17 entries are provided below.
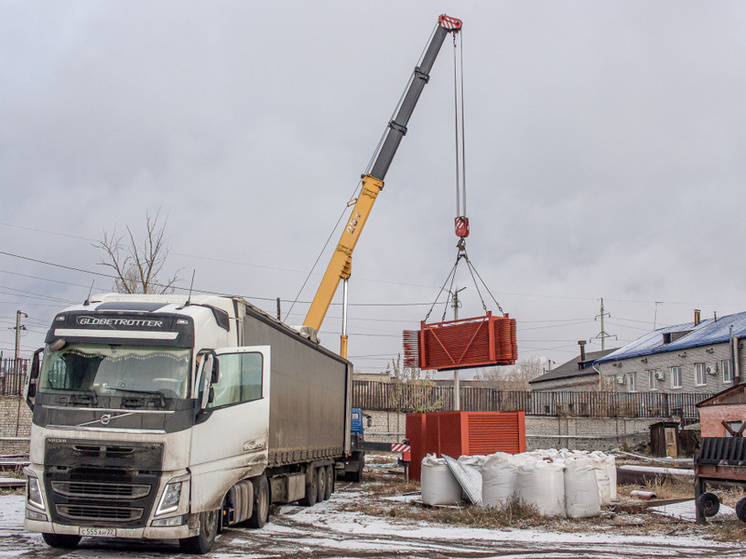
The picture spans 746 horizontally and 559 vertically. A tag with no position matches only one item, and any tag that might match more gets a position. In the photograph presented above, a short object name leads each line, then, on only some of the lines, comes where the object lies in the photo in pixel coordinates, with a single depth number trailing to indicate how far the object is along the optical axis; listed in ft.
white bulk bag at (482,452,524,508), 41.47
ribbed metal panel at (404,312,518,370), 56.08
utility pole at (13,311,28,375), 162.61
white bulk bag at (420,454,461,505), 46.06
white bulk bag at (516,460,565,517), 40.11
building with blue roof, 145.12
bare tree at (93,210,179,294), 73.67
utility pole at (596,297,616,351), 258.78
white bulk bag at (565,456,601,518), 40.68
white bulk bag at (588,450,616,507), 46.01
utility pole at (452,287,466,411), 63.60
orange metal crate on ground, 59.31
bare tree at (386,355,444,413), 117.08
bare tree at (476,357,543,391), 360.48
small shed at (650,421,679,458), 107.86
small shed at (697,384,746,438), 82.48
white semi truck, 27.78
